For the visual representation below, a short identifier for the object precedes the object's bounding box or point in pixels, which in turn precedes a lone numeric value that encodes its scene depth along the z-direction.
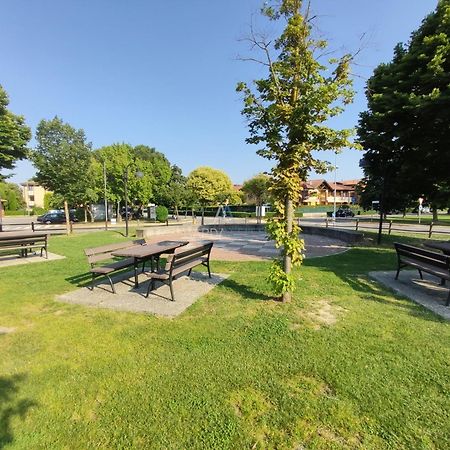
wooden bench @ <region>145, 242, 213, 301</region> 5.52
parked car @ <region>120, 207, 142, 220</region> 47.62
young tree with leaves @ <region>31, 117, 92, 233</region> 17.77
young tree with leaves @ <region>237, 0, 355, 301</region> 4.76
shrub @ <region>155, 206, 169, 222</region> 37.78
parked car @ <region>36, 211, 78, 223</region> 35.62
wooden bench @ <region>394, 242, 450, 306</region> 5.52
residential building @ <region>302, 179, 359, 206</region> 76.06
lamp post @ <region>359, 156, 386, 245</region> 13.46
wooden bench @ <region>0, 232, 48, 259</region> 9.07
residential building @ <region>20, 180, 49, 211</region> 86.81
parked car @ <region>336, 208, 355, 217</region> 50.03
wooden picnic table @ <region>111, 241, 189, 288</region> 6.05
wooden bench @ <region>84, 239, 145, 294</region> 5.97
